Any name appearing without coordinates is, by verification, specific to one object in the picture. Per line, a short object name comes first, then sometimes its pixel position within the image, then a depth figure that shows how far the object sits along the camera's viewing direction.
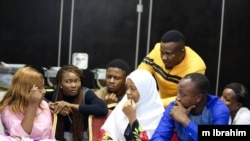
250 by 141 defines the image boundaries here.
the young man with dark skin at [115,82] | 6.51
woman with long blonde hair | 5.16
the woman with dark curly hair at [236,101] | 6.96
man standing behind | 6.04
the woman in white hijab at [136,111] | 5.30
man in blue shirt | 4.72
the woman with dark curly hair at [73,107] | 5.82
